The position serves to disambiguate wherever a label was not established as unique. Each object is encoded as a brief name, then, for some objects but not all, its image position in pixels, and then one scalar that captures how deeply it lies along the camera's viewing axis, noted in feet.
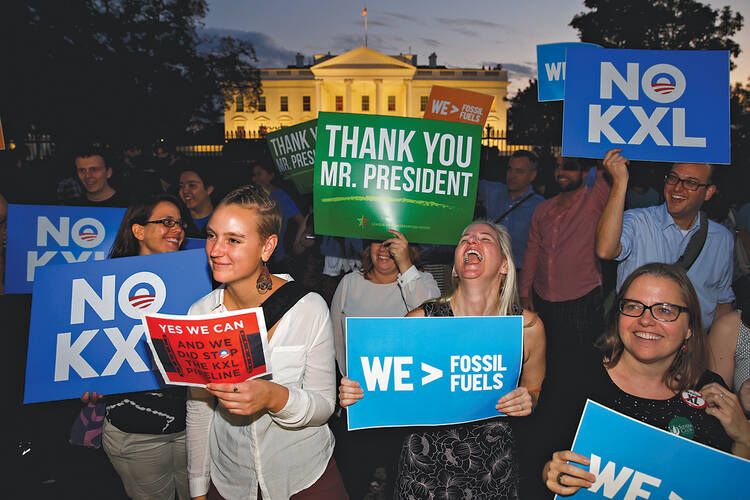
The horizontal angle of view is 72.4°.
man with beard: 15.70
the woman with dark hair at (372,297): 11.70
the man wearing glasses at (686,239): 11.43
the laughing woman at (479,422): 7.87
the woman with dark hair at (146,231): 10.18
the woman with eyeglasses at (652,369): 6.77
